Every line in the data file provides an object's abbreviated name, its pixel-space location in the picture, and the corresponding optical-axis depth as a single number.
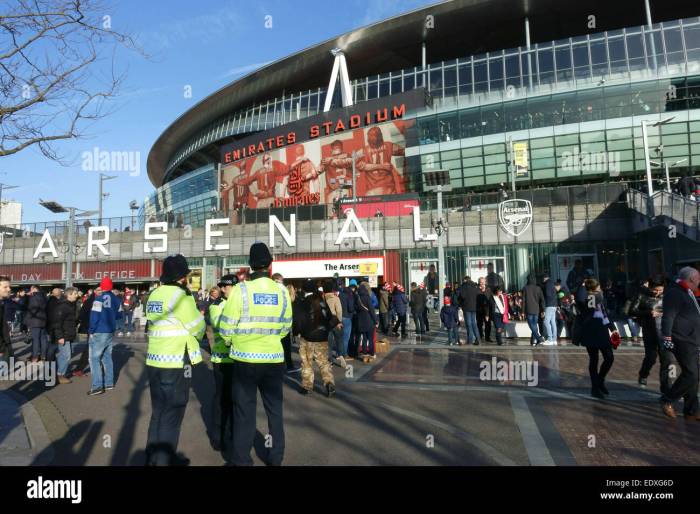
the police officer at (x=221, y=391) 5.02
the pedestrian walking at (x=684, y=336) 5.80
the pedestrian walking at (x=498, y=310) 13.53
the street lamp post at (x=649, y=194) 21.14
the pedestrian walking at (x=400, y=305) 15.58
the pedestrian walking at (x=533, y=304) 13.01
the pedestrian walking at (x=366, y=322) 10.83
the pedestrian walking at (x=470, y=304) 12.88
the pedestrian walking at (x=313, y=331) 7.39
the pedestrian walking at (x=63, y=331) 8.86
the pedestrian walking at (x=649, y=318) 7.04
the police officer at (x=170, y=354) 4.18
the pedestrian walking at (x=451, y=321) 13.45
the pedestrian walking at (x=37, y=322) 10.52
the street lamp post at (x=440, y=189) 18.48
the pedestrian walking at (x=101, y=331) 7.82
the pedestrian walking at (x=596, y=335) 6.93
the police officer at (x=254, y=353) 4.07
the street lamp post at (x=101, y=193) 35.50
